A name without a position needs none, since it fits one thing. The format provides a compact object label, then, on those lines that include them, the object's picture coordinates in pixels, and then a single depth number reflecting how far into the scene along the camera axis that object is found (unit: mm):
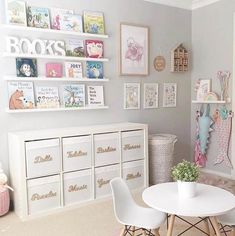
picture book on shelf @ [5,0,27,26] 3127
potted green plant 2047
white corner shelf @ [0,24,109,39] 3133
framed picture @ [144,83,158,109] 4246
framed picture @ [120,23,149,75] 3967
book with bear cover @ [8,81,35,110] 3193
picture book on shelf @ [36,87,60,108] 3369
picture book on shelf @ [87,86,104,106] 3738
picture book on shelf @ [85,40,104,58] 3664
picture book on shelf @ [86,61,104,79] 3693
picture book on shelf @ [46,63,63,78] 3406
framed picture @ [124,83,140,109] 4059
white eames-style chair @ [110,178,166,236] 2080
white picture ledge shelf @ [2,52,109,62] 3110
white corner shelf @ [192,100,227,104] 4095
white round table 1827
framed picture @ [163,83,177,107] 4449
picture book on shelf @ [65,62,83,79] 3549
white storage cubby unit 2920
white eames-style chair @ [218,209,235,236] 2130
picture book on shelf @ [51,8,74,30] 3420
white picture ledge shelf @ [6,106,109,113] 3186
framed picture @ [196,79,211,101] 4393
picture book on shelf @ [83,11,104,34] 3637
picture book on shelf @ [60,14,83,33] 3479
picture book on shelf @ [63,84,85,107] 3555
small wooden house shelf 4445
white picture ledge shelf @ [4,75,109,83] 3154
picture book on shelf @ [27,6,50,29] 3266
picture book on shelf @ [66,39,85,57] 3537
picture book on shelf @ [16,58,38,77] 3215
